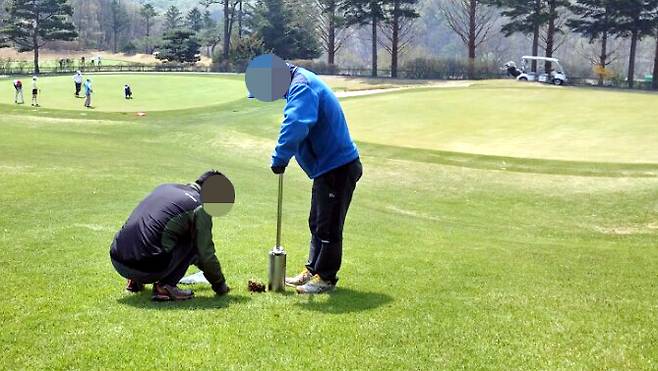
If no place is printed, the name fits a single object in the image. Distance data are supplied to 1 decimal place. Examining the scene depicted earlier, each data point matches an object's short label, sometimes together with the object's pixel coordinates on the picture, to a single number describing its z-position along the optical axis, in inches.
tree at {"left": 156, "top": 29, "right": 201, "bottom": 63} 3526.1
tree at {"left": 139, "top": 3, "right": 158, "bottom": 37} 5900.6
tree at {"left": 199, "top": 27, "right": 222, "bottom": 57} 4244.6
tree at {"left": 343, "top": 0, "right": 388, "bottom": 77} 3095.5
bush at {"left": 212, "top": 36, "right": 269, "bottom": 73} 3279.5
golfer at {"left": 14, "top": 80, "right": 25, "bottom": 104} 1461.6
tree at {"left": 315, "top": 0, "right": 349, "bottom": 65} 3189.0
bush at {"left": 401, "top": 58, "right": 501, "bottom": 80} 2802.7
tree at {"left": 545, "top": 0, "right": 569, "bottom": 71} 2726.4
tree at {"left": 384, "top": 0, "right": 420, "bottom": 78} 3061.0
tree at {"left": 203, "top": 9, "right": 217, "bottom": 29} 5182.6
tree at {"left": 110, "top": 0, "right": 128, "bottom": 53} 5675.7
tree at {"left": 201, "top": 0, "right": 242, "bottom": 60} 3586.6
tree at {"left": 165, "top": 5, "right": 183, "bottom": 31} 5438.0
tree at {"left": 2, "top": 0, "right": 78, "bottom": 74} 3270.2
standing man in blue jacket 253.0
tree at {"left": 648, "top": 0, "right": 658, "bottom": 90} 2511.1
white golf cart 2209.6
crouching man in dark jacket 232.5
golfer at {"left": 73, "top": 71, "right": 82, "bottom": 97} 1610.7
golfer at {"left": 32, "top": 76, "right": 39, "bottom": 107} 1425.0
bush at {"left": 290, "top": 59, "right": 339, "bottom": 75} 3031.5
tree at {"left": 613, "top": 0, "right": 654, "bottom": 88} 2607.5
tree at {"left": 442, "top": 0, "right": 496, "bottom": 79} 2831.0
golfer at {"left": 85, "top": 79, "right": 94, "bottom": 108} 1419.8
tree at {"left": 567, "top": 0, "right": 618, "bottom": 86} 2731.3
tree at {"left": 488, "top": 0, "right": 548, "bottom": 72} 2787.9
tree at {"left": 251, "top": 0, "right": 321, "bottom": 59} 3449.8
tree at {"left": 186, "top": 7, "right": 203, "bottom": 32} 5121.1
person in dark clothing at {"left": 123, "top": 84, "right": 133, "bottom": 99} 1578.2
